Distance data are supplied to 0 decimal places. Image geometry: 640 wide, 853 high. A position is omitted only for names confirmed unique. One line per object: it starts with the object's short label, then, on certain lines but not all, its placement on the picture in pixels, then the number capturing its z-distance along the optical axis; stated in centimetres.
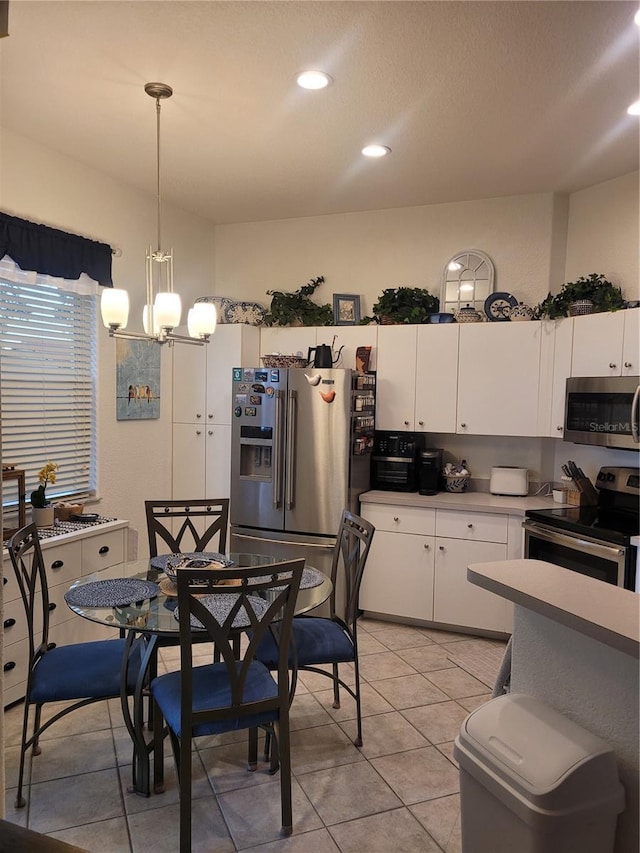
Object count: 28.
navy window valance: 336
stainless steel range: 319
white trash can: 119
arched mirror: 440
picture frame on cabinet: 470
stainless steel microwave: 336
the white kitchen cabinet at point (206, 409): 459
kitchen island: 124
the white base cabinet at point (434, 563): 396
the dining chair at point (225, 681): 204
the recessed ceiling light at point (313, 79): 268
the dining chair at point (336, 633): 270
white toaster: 421
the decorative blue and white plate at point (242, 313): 475
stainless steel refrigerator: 415
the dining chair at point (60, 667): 237
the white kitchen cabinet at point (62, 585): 301
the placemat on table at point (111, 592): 239
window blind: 351
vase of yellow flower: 341
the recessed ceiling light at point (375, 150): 348
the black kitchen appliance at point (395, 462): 441
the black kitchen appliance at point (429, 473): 430
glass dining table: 225
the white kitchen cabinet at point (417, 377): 426
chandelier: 257
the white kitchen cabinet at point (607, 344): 351
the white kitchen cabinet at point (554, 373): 392
